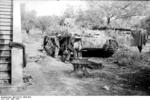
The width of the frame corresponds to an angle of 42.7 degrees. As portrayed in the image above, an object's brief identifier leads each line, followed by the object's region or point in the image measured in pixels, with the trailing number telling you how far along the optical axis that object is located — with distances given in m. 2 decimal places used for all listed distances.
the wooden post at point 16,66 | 4.31
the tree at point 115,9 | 8.65
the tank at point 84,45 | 8.41
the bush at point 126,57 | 7.32
